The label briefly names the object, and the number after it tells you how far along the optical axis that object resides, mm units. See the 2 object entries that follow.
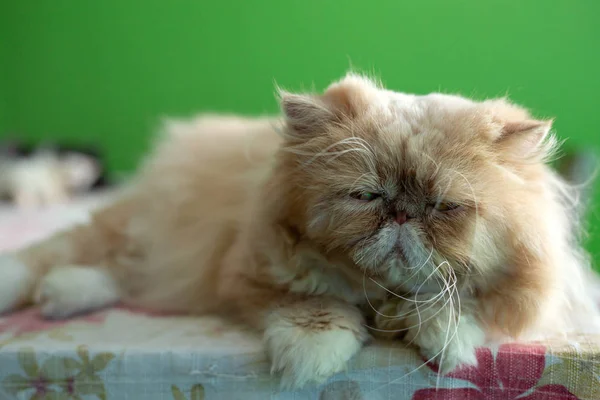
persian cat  437
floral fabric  438
